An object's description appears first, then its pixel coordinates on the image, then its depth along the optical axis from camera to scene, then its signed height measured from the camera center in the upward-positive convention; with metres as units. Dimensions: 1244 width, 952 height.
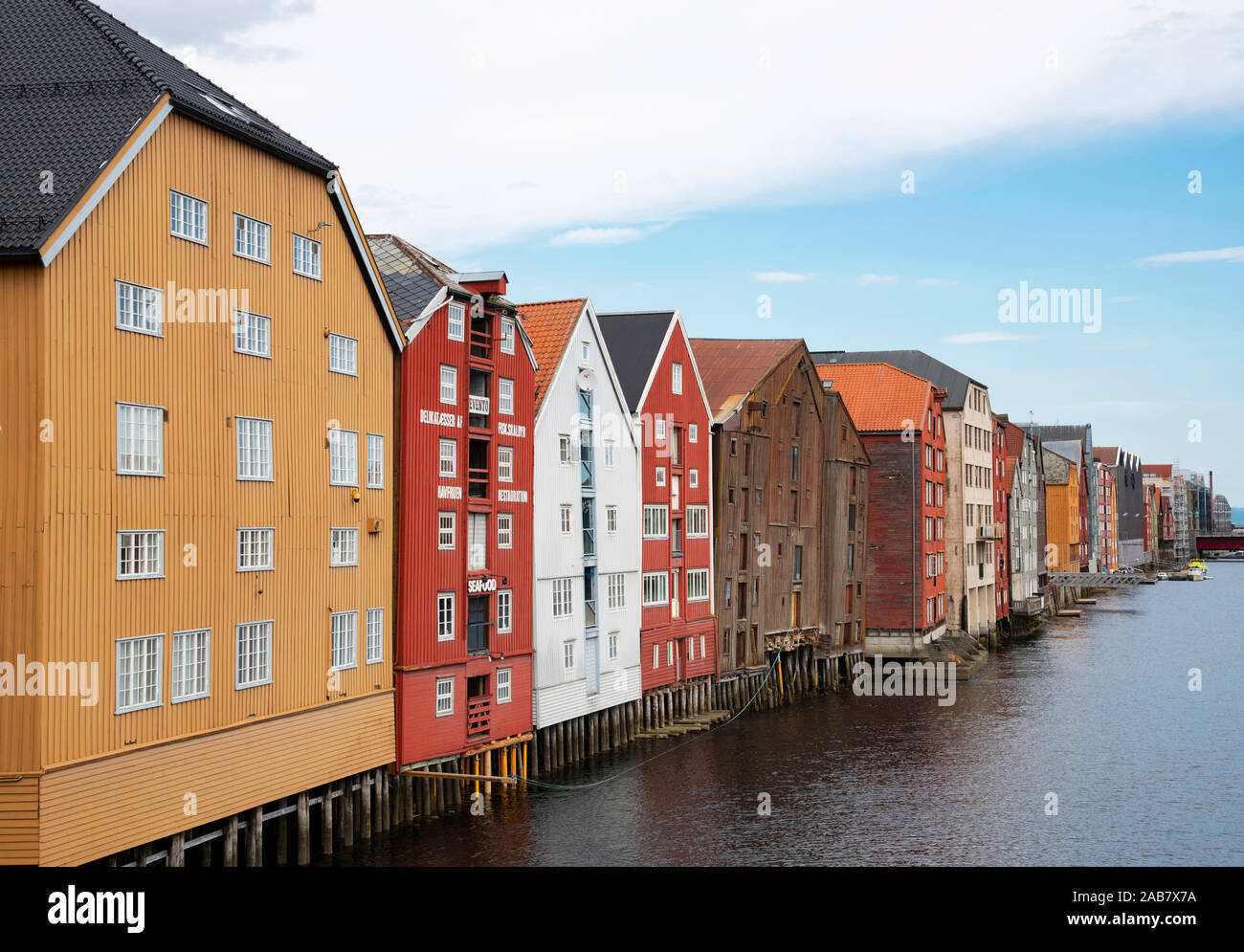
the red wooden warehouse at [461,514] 37.78 +0.19
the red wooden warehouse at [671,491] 54.38 +1.28
